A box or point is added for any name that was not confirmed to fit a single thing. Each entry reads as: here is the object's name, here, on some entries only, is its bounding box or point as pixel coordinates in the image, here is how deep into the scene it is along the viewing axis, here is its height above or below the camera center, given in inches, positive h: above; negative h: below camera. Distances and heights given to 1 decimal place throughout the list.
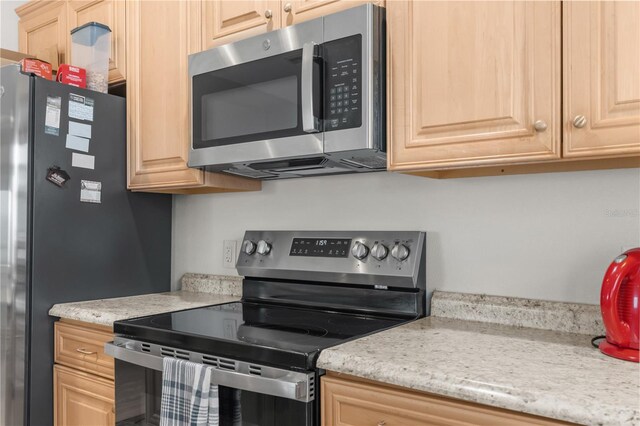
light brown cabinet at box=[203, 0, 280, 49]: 65.2 +27.0
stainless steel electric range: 47.4 -12.7
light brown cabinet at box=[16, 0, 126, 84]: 83.7 +35.1
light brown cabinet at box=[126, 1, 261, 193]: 74.5 +18.5
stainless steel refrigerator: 70.6 -0.1
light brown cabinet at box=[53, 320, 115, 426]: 67.4 -22.3
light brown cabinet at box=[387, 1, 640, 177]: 42.8 +12.8
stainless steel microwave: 55.9 +14.5
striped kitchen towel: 50.6 -18.4
